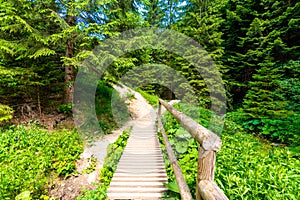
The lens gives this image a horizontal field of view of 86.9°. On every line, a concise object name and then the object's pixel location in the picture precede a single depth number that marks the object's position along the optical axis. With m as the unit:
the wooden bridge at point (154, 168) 1.15
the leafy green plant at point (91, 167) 3.97
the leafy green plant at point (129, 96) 10.29
